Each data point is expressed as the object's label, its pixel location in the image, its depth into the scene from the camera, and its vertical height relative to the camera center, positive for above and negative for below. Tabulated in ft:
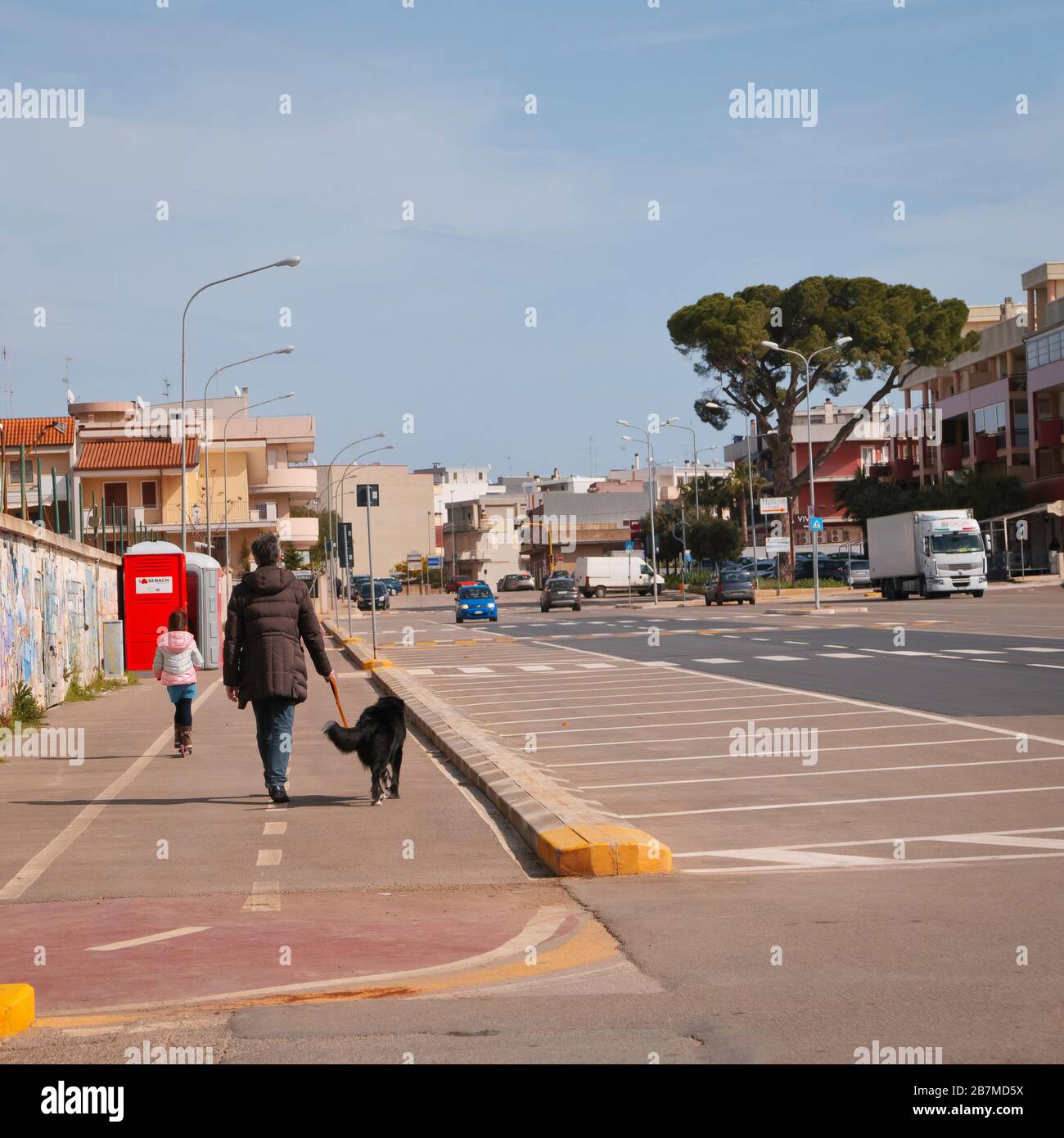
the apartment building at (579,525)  485.15 +11.25
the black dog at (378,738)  36.88 -4.18
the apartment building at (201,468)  236.43 +17.26
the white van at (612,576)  300.20 -3.43
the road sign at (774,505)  239.91 +7.52
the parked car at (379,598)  275.18 -5.69
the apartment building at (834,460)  380.37 +24.01
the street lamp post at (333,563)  196.77 +0.69
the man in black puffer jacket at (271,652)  36.88 -2.00
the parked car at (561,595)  217.36 -5.05
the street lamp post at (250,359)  157.13 +21.96
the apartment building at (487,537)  527.40 +8.89
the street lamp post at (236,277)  114.11 +22.91
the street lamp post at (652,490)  240.26 +11.53
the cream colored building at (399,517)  527.81 +17.37
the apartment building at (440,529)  596.05 +14.46
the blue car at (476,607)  193.88 -5.61
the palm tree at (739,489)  376.68 +16.18
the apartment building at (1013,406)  251.39 +25.53
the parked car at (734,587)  216.54 -4.71
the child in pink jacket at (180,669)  48.83 -3.08
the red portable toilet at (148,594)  104.32 -1.39
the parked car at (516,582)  392.06 -5.45
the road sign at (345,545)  118.32 +1.80
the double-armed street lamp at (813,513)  166.57 +4.71
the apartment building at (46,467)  70.46 +7.57
